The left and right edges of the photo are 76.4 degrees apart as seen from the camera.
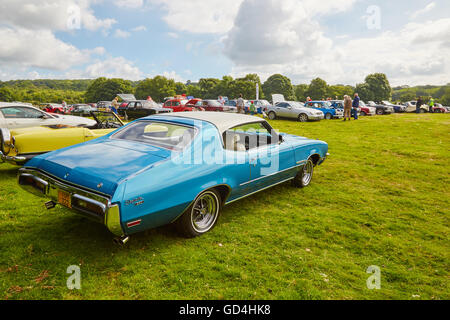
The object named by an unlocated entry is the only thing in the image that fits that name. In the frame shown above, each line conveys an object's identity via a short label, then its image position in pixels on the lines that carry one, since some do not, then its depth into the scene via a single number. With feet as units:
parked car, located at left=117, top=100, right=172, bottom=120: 60.23
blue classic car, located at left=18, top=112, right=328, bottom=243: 8.54
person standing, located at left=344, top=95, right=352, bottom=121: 53.78
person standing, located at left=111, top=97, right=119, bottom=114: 58.59
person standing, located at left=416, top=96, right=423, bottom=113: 82.53
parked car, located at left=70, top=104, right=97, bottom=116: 75.64
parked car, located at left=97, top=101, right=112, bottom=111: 109.19
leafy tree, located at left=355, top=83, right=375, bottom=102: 222.89
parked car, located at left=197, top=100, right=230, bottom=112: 67.26
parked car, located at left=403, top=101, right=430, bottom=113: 86.12
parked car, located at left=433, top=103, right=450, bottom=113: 92.67
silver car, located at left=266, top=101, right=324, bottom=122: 54.44
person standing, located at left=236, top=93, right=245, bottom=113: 62.95
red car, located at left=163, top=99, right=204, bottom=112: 66.07
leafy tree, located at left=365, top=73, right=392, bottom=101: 222.07
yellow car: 17.01
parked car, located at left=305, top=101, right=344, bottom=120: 59.72
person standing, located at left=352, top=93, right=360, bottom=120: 56.65
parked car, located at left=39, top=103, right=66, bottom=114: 92.89
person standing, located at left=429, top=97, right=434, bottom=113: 85.30
